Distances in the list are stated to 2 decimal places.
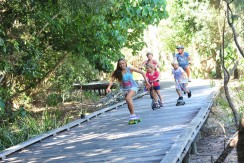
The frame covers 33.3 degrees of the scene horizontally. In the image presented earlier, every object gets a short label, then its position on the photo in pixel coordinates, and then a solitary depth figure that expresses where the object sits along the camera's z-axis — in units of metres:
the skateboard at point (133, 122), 8.84
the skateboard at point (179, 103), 11.27
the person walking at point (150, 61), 10.82
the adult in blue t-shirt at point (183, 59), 11.98
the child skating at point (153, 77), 10.52
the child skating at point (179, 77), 10.82
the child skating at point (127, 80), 8.72
